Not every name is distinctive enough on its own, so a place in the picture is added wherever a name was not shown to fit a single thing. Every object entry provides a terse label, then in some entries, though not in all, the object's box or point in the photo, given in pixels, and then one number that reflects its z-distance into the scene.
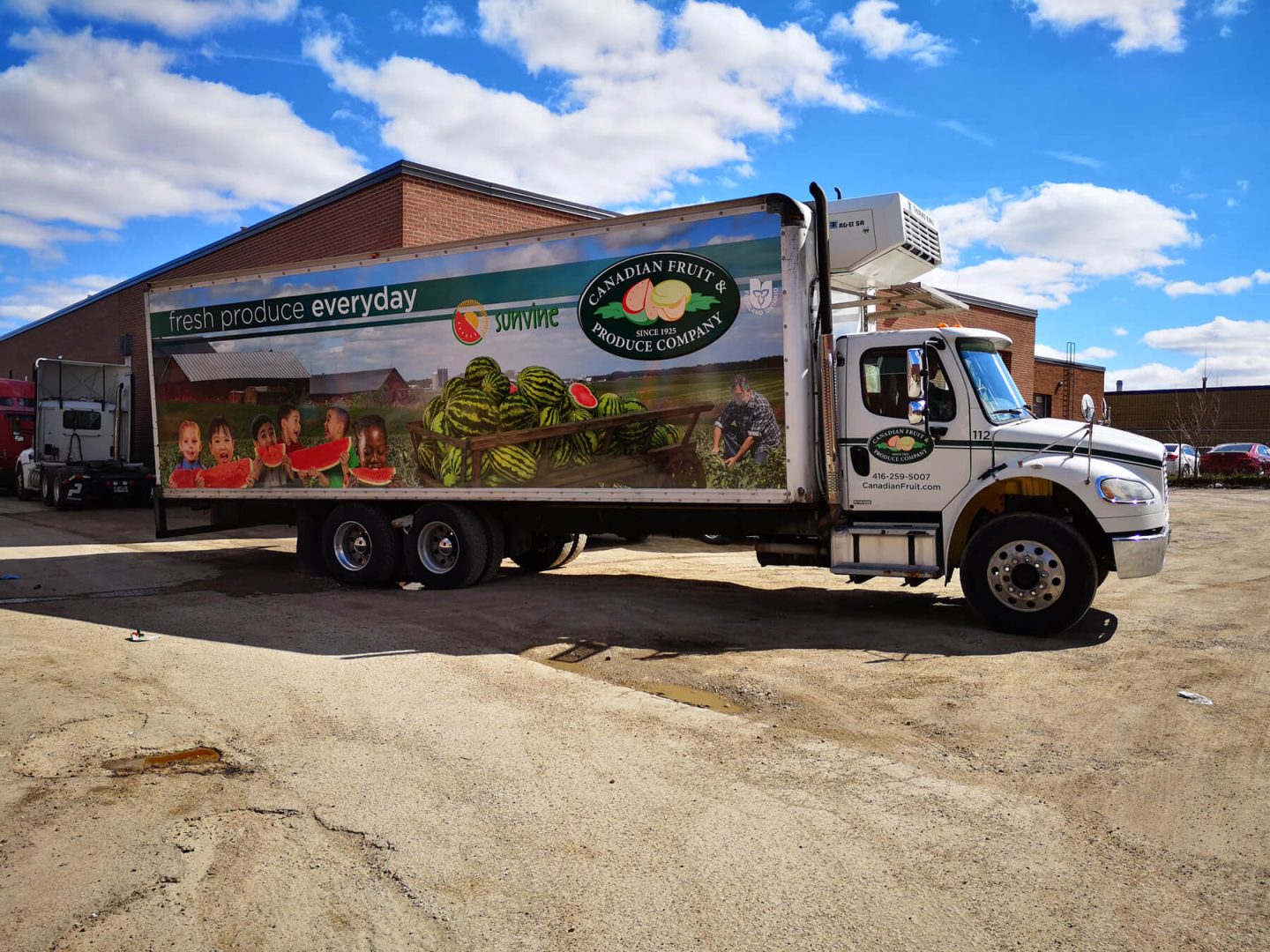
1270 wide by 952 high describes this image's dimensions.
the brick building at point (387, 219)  17.02
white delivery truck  8.13
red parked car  33.09
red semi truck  27.12
